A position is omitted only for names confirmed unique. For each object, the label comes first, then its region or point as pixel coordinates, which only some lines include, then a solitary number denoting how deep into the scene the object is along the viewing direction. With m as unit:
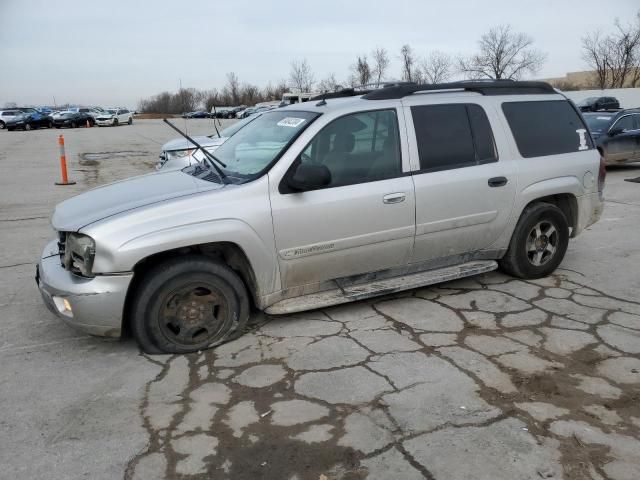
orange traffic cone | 12.79
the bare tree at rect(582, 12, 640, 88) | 50.91
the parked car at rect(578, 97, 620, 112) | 30.31
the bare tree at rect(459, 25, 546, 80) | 57.97
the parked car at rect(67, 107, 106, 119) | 51.91
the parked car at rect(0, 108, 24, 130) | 42.59
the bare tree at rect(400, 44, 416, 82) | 57.53
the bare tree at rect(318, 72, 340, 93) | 62.41
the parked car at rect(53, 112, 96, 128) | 47.41
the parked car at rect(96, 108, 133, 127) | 51.31
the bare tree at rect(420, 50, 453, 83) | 57.65
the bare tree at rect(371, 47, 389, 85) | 60.71
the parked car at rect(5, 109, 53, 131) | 42.28
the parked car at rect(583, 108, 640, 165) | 12.68
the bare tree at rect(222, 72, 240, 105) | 104.19
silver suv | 3.63
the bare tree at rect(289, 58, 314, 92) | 84.06
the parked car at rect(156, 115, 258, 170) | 8.98
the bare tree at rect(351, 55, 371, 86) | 56.72
